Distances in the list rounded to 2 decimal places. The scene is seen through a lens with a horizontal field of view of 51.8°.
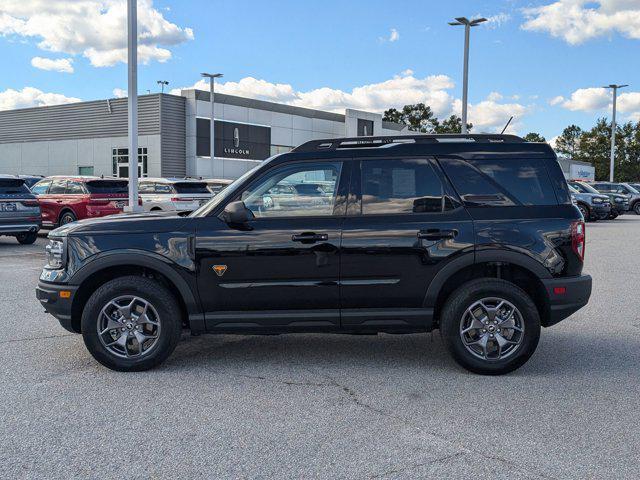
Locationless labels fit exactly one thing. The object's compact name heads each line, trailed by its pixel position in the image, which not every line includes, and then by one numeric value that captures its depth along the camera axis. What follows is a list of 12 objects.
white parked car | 19.17
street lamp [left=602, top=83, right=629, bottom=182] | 49.31
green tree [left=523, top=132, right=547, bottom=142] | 117.70
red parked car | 17.00
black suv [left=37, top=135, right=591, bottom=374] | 5.16
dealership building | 42.34
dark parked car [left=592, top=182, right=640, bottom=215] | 32.34
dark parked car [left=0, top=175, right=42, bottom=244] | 14.55
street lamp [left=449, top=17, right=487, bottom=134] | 27.19
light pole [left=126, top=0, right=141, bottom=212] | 17.45
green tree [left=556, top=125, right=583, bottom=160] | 112.06
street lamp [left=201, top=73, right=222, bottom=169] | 40.19
